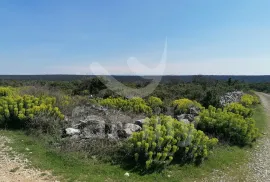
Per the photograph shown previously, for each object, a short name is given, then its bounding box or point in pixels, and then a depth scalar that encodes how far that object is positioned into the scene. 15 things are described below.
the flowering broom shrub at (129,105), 8.14
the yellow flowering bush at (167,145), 4.43
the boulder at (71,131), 5.50
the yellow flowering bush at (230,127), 6.05
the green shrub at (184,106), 8.44
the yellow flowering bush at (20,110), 6.17
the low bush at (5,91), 8.79
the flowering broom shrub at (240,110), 8.33
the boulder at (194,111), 7.85
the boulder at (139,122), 6.27
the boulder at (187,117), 6.97
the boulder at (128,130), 5.58
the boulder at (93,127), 5.47
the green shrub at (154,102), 9.07
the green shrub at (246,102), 12.01
